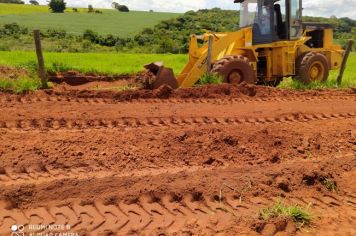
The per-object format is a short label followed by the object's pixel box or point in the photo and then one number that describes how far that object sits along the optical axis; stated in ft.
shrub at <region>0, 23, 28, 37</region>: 127.85
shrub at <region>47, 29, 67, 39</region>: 129.63
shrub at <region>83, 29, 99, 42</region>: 122.09
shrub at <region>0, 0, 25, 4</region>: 268.56
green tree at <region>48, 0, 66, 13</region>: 208.33
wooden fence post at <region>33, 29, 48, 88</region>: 36.73
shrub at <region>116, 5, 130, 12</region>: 251.60
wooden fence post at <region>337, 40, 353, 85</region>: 46.02
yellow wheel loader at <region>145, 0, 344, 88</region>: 38.99
